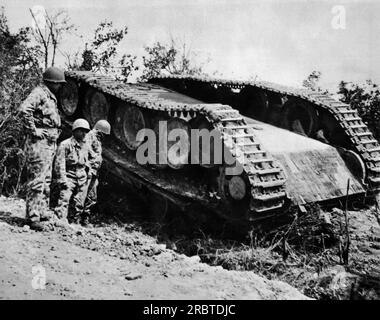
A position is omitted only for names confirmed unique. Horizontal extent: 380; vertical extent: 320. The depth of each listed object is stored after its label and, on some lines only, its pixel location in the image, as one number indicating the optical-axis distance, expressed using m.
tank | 5.87
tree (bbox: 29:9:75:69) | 12.62
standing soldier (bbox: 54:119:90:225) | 6.09
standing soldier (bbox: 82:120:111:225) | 6.67
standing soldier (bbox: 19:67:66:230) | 5.67
